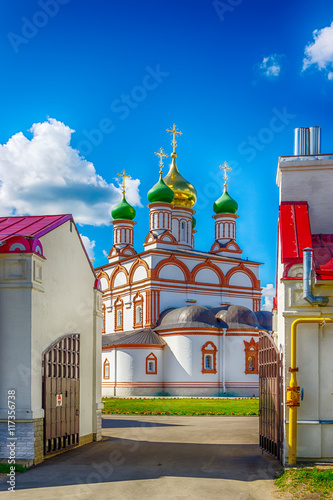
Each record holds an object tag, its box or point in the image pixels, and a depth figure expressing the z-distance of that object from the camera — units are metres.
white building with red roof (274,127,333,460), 8.74
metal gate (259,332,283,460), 9.41
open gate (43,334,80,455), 9.79
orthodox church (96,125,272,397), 32.94
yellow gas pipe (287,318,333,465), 8.64
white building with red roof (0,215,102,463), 9.08
